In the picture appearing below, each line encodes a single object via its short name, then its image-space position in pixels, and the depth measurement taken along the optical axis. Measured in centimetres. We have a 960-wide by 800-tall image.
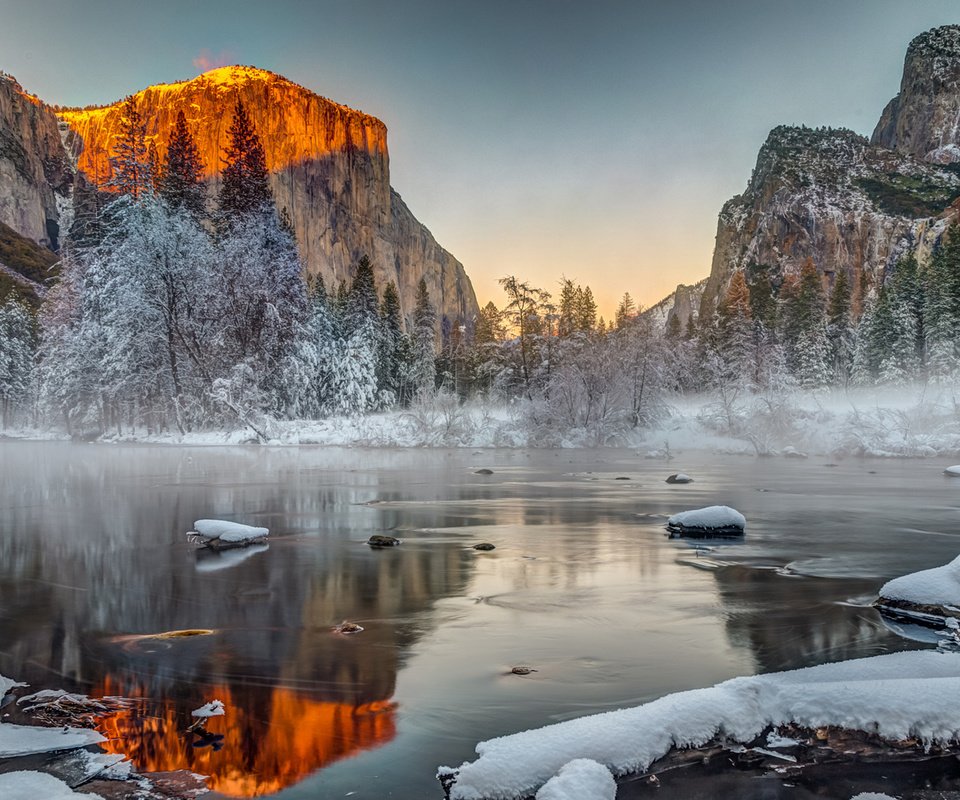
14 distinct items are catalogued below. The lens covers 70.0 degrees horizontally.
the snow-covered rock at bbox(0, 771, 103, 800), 297
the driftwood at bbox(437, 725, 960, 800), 329
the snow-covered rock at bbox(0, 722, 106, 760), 346
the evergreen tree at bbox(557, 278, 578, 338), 4606
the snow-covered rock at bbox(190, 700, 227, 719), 395
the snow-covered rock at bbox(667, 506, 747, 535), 1030
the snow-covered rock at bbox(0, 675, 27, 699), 422
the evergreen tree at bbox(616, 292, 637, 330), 4128
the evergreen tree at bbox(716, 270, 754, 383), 4719
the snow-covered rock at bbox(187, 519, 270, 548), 941
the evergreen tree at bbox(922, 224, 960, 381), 5103
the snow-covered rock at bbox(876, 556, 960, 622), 577
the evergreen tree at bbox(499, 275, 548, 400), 4497
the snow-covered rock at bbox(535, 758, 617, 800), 290
